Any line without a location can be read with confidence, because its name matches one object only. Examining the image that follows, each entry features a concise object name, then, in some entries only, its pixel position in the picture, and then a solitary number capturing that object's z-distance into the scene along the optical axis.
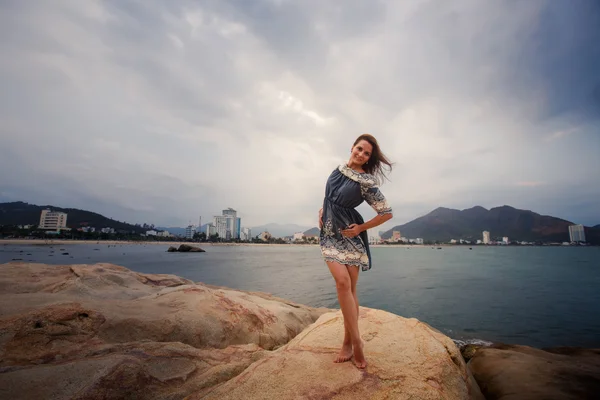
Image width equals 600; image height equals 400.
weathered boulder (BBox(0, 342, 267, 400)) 2.27
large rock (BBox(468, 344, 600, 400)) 3.51
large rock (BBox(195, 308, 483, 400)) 2.44
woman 3.02
